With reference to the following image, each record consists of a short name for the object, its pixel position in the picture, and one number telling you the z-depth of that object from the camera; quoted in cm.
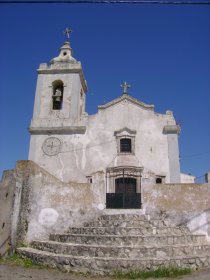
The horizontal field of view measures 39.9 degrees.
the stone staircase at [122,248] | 823
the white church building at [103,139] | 1730
